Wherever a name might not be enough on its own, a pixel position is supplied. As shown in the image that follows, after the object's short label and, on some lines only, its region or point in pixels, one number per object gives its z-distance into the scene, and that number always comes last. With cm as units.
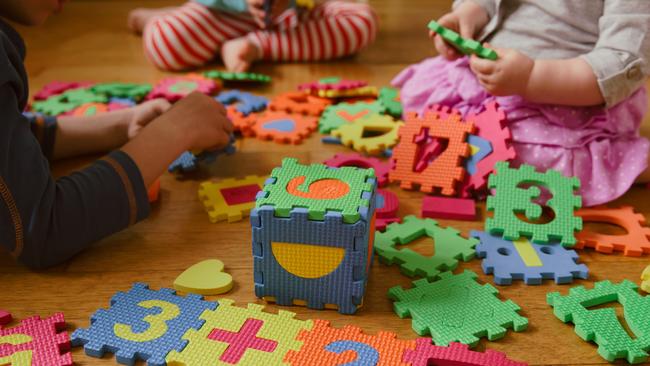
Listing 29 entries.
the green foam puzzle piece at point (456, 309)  79
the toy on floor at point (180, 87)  151
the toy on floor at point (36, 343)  75
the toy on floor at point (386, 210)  102
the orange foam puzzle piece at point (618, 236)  98
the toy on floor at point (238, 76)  159
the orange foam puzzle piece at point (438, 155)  114
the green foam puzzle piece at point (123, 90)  152
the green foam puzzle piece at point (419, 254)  92
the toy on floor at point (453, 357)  74
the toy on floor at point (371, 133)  128
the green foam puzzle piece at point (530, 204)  98
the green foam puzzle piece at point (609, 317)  76
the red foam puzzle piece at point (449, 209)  106
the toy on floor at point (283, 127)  133
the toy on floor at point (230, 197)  106
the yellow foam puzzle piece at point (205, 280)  88
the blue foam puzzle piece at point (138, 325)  75
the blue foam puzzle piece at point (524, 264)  90
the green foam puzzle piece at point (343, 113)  137
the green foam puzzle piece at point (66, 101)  143
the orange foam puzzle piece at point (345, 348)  74
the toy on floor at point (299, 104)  145
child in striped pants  173
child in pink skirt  108
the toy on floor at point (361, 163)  119
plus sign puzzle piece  74
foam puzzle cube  78
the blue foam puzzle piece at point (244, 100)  146
